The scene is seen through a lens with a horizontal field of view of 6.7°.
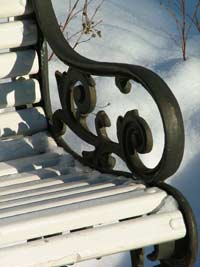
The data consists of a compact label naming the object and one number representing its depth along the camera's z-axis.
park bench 3.73
